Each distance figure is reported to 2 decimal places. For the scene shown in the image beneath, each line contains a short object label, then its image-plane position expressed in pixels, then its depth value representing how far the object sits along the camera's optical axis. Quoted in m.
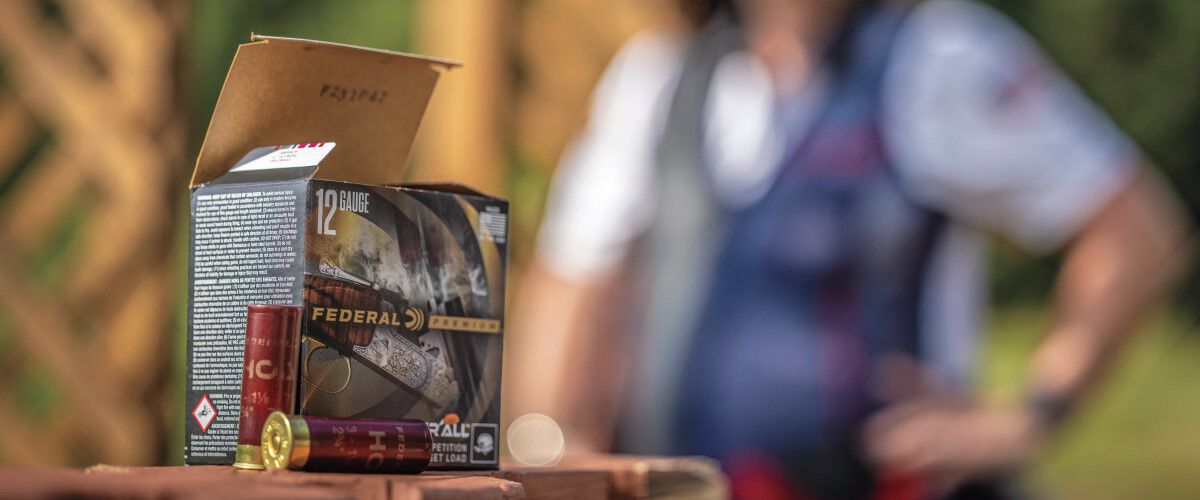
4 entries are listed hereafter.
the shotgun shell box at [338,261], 1.25
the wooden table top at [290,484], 1.16
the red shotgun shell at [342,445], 1.21
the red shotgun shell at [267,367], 1.23
